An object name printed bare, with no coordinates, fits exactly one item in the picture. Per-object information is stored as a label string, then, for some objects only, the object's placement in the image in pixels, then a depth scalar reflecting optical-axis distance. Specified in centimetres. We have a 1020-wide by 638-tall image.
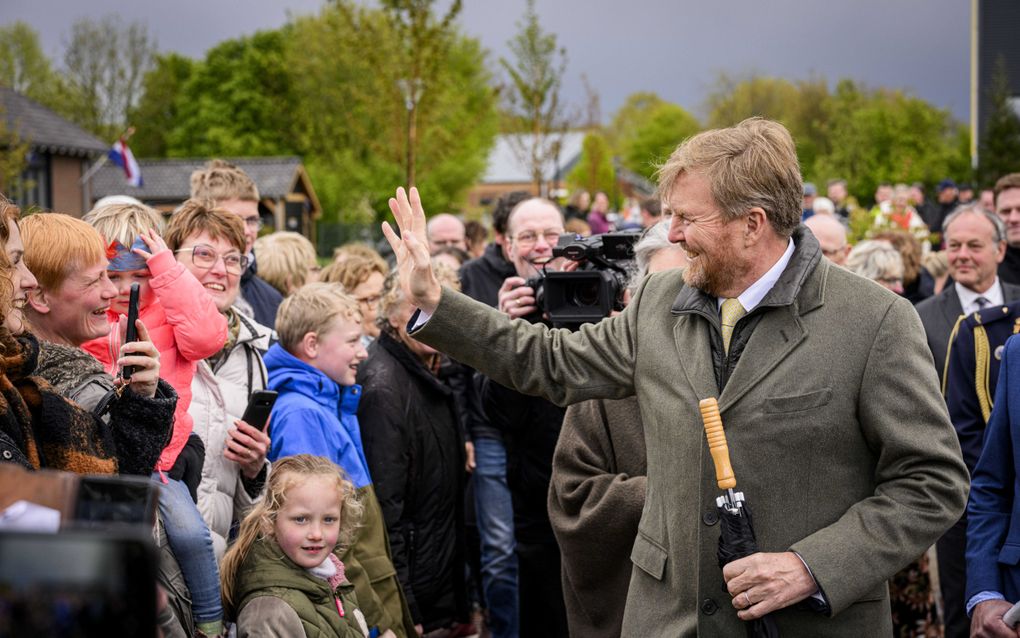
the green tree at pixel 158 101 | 7150
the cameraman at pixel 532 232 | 594
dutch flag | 2645
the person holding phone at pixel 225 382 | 411
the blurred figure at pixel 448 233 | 926
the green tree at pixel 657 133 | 8650
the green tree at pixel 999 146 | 3372
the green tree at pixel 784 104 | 6450
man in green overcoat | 279
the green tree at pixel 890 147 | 4734
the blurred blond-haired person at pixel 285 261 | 674
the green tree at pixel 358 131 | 3863
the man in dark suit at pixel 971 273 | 605
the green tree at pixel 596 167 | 5044
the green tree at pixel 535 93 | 3434
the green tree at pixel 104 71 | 6825
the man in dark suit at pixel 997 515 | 361
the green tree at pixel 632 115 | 10449
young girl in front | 358
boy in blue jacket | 438
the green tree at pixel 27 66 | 6694
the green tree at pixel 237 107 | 6494
